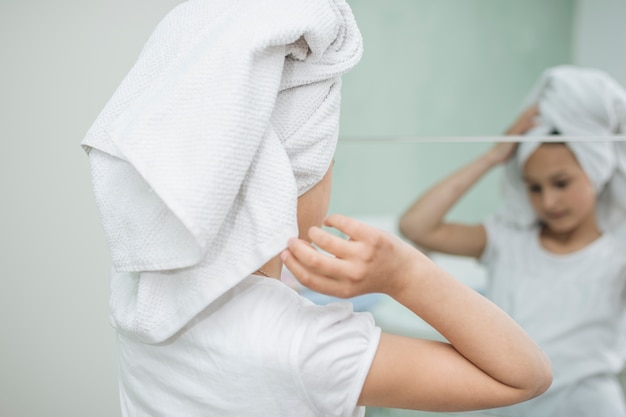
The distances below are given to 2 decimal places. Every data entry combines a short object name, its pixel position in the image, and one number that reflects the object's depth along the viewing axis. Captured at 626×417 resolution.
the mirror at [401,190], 1.27
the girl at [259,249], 0.59
